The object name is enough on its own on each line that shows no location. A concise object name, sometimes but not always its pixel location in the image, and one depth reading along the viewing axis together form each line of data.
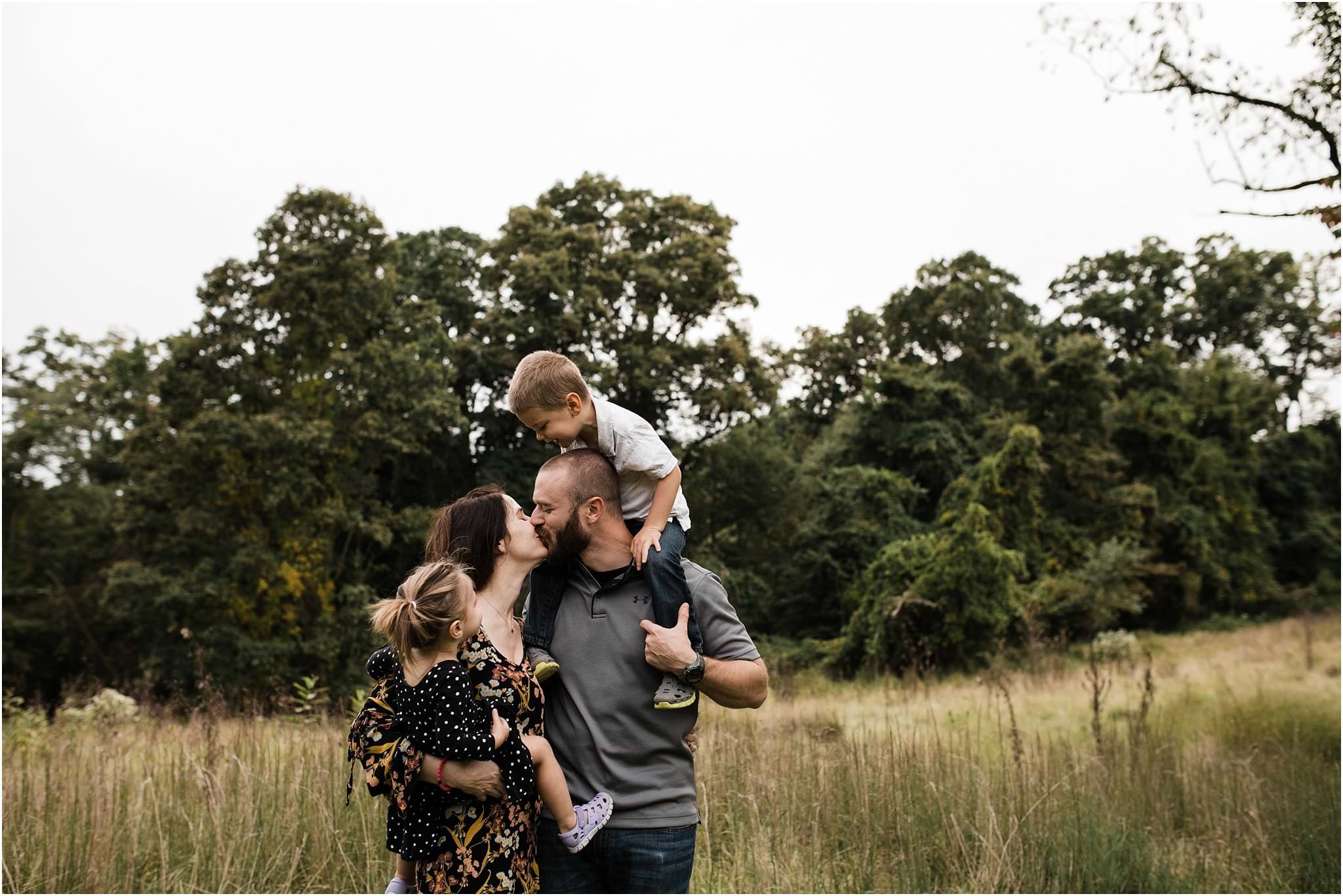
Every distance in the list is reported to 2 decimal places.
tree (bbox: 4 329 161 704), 20.19
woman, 2.15
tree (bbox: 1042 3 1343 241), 5.59
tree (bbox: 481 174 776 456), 21.44
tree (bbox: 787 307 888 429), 29.62
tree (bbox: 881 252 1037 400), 28.95
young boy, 2.63
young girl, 2.10
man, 2.30
